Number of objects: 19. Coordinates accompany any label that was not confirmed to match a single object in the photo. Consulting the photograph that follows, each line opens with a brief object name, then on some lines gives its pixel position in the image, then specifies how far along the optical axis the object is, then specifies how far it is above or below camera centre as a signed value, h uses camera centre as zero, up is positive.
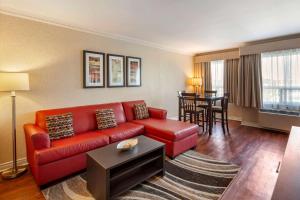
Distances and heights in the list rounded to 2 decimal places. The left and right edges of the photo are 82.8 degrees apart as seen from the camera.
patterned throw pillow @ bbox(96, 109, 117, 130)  3.08 -0.36
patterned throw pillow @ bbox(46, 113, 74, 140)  2.49 -0.40
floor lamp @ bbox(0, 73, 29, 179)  2.23 +0.16
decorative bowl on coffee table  2.07 -0.57
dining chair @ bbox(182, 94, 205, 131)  4.16 -0.24
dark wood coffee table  1.77 -0.81
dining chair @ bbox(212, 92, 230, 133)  4.16 -0.25
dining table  3.99 -0.26
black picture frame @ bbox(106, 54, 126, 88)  3.68 +0.63
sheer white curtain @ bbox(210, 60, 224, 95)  5.71 +0.79
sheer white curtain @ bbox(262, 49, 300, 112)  4.09 +0.46
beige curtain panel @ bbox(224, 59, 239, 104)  5.28 +0.65
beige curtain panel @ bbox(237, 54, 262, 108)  4.60 +0.47
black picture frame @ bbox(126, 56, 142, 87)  4.05 +0.68
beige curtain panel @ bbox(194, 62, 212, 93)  5.96 +0.90
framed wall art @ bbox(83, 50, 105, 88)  3.33 +0.61
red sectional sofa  2.09 -0.58
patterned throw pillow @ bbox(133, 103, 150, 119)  3.74 -0.28
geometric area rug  1.92 -1.07
